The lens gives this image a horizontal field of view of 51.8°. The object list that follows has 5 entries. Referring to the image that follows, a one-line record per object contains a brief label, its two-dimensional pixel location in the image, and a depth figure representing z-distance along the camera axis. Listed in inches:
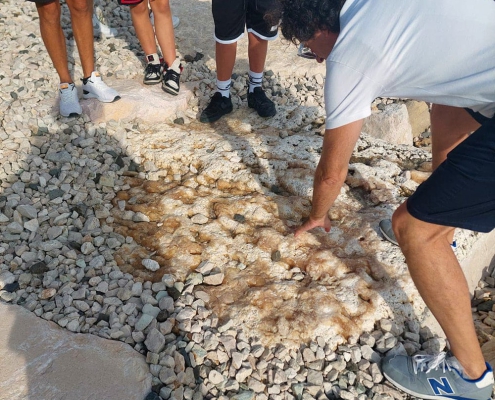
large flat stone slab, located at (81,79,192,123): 146.2
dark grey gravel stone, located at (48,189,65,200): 119.4
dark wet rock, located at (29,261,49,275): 101.0
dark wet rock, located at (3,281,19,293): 97.9
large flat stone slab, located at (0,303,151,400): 78.8
